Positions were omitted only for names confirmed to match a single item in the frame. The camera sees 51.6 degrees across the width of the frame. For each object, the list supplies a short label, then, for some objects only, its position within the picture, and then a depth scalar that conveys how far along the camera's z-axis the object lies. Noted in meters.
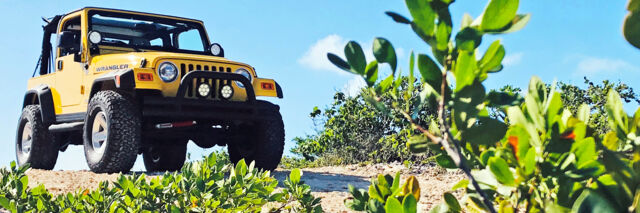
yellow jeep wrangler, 5.95
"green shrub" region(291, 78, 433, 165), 8.12
